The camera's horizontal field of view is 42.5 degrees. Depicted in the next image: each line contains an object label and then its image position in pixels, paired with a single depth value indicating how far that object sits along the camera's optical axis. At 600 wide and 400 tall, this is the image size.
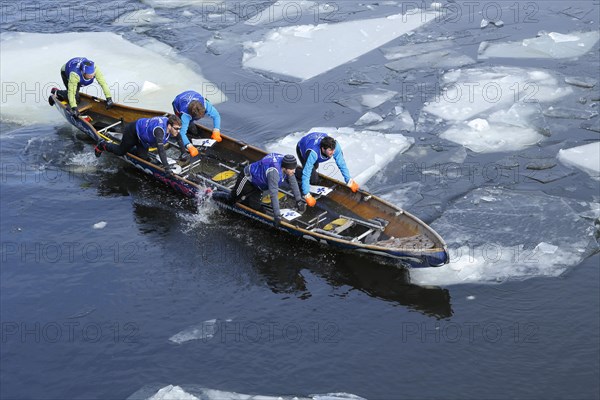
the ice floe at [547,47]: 20.36
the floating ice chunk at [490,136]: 16.66
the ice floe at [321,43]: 21.05
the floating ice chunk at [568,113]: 17.53
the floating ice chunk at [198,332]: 12.17
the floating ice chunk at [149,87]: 20.03
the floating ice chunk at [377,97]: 18.92
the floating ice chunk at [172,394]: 10.88
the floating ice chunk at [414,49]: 21.23
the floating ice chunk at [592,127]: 17.05
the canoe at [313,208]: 12.90
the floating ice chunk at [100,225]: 15.27
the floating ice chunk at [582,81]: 18.62
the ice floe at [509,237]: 13.03
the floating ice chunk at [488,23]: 22.45
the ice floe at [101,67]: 19.75
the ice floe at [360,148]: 15.96
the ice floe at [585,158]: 15.52
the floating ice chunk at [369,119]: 17.97
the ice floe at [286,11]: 24.33
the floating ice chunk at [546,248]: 13.26
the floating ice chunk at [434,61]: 20.41
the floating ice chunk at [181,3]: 26.00
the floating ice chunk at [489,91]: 18.08
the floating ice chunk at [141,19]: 24.80
